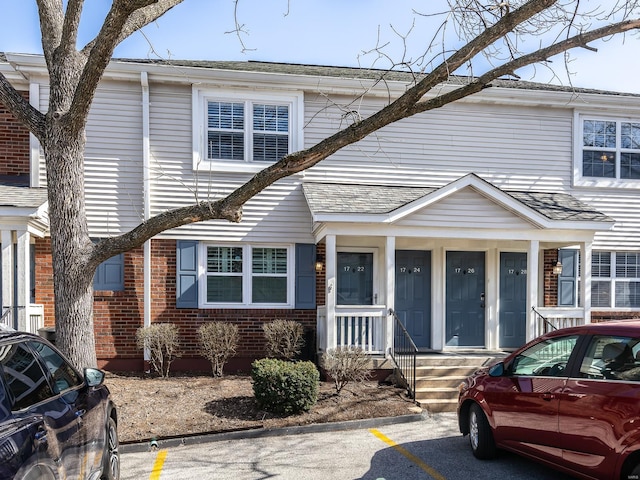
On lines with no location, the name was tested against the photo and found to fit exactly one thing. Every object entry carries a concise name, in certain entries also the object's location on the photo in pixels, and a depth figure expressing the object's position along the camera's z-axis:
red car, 4.26
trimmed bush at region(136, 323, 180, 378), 9.93
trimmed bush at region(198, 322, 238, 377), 9.97
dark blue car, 2.97
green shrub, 7.69
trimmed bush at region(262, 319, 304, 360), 10.09
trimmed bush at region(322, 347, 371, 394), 8.52
